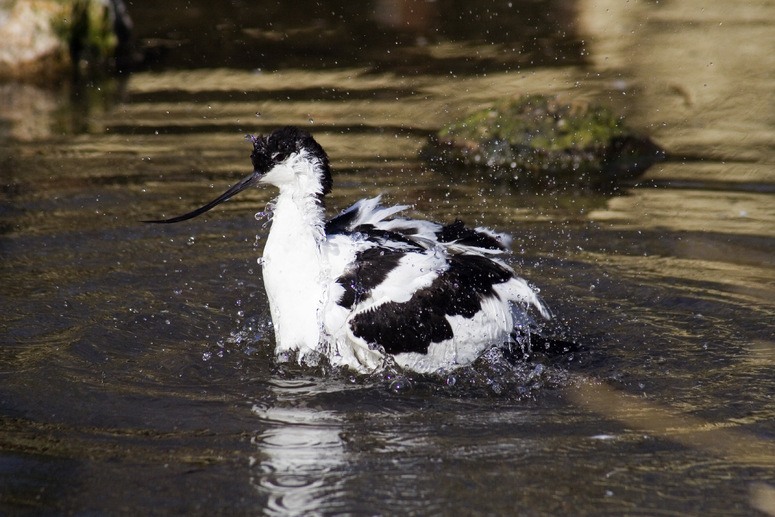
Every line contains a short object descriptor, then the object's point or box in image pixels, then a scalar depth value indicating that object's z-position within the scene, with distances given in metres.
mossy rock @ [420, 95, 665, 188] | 16.11
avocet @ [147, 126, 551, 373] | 9.20
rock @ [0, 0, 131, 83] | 20.59
